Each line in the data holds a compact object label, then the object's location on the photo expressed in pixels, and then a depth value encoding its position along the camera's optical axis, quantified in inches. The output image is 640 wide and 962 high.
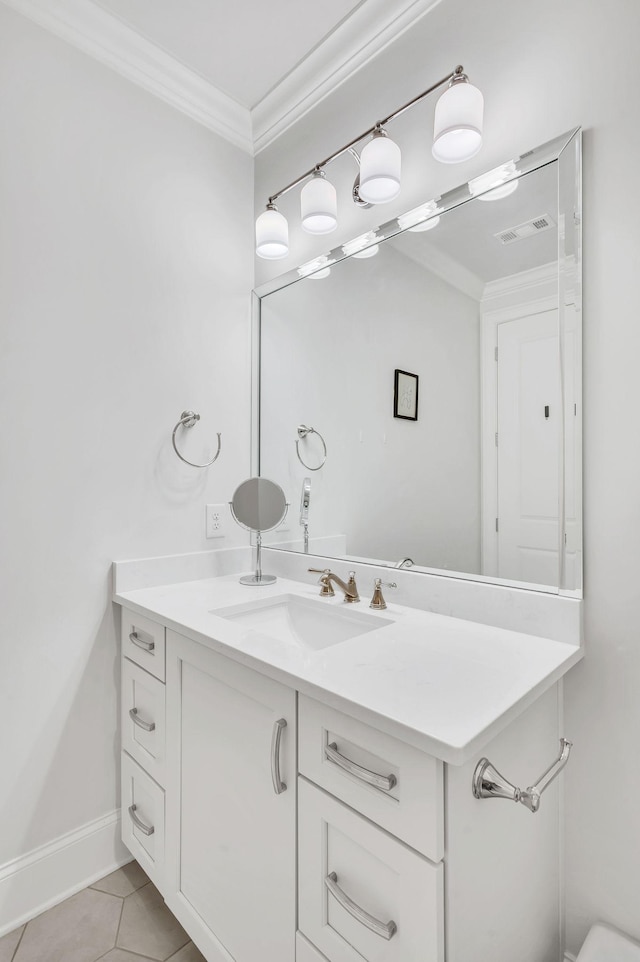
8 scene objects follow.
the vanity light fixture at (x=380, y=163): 45.6
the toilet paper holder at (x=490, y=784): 29.6
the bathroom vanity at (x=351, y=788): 28.5
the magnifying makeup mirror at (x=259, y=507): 69.1
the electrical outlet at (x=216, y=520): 72.1
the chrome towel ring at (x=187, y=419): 68.1
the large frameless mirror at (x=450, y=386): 44.6
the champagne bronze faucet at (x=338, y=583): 56.3
